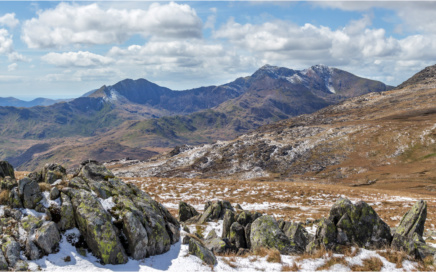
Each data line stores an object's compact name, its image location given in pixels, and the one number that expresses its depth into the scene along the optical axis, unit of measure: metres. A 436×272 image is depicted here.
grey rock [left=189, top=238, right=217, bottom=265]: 16.36
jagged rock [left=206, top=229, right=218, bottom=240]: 21.29
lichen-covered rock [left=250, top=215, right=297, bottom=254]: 17.95
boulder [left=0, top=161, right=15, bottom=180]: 22.16
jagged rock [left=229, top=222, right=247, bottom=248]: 19.81
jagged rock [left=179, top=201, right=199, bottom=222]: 28.00
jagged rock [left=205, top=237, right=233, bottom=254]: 18.35
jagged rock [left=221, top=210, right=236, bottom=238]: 21.48
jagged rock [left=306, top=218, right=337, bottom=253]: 17.16
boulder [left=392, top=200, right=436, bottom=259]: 16.06
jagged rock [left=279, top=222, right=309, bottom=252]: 19.42
